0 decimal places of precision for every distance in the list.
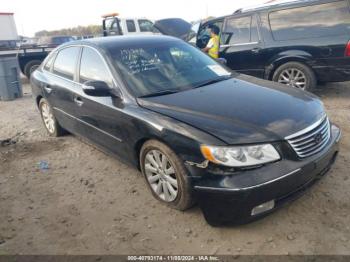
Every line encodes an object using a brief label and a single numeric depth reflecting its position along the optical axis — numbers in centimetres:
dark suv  568
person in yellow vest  737
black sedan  249
